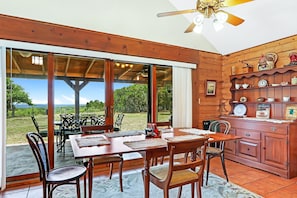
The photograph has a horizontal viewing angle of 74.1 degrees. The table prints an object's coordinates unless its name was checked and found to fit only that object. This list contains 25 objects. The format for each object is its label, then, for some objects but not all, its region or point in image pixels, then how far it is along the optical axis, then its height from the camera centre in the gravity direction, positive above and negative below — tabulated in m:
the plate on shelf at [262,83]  3.82 +0.30
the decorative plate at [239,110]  4.30 -0.26
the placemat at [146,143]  1.96 -0.47
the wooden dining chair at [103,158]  2.57 -0.80
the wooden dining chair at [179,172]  1.74 -0.75
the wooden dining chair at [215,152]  2.85 -0.79
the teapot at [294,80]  3.32 +0.30
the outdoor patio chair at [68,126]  3.41 -0.49
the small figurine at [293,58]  3.29 +0.67
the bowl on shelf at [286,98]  3.46 -0.01
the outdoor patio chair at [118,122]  3.75 -0.44
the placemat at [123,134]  2.56 -0.47
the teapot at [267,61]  3.69 +0.71
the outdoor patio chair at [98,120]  3.59 -0.39
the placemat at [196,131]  2.70 -0.47
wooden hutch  3.08 -0.50
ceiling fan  2.23 +1.05
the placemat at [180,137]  2.27 -0.47
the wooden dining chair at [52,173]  1.88 -0.77
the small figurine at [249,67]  4.14 +0.66
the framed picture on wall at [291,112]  3.42 -0.25
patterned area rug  2.49 -1.23
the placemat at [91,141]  2.02 -0.46
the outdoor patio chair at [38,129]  3.10 -0.48
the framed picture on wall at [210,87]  4.53 +0.26
